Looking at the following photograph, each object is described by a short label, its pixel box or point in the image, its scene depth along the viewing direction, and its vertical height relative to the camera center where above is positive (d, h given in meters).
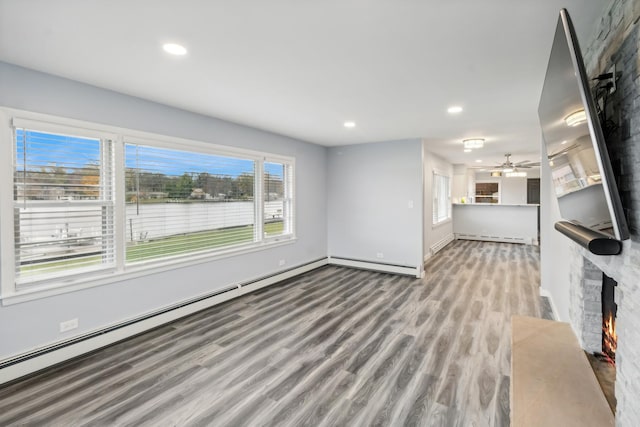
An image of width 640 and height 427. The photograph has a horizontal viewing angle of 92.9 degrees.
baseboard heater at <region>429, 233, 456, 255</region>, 7.26 -0.97
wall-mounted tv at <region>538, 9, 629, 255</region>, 1.13 +0.24
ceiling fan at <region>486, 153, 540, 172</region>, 7.59 +1.09
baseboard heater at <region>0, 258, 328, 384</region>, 2.45 -1.22
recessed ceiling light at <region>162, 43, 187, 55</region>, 2.11 +1.14
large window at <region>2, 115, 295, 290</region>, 2.54 +0.08
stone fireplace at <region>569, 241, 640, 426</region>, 1.14 -0.49
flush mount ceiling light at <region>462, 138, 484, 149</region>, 5.31 +1.14
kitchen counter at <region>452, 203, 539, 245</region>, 8.56 -0.46
